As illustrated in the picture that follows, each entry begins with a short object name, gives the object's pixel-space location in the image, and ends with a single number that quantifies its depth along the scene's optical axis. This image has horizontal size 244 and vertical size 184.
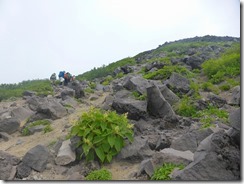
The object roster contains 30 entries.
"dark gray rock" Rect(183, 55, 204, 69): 10.14
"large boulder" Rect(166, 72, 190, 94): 6.47
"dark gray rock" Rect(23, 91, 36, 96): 10.95
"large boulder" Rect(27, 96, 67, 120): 6.32
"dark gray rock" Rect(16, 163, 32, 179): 3.46
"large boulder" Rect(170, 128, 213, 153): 3.60
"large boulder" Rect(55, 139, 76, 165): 3.66
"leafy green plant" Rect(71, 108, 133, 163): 3.60
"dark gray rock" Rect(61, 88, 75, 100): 8.82
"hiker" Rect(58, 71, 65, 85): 12.69
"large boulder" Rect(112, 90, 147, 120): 4.87
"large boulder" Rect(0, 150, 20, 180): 3.40
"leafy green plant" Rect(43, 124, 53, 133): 5.40
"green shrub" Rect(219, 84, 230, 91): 6.57
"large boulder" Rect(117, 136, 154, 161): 3.69
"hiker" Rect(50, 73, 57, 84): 16.33
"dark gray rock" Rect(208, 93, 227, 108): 5.59
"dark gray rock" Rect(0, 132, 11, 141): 5.53
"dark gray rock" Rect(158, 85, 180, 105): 5.79
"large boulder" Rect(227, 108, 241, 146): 2.67
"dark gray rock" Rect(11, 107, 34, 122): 6.64
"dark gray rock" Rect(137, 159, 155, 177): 3.13
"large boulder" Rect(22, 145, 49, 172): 3.58
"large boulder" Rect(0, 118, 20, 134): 5.80
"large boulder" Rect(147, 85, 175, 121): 4.95
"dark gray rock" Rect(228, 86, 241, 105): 5.34
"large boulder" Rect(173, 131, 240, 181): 2.63
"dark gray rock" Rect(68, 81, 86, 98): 9.00
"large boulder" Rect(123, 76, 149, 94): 6.09
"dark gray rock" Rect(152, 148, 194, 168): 3.14
